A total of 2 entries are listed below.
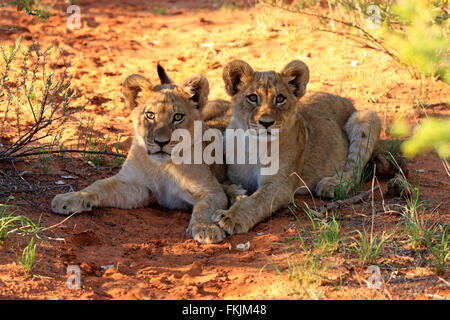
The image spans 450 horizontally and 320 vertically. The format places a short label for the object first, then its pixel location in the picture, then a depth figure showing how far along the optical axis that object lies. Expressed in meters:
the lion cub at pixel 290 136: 9.53
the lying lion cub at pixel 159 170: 9.27
